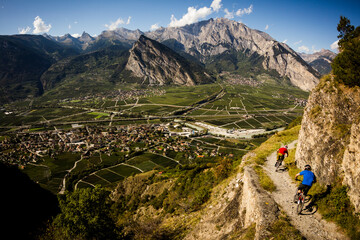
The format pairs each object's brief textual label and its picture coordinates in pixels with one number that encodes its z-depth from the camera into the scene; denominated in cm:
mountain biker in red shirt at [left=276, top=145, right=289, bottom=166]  2019
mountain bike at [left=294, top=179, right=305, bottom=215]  1353
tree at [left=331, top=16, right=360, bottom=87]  1742
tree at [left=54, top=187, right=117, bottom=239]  2167
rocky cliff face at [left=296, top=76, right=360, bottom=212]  1301
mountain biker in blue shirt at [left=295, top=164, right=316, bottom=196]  1355
